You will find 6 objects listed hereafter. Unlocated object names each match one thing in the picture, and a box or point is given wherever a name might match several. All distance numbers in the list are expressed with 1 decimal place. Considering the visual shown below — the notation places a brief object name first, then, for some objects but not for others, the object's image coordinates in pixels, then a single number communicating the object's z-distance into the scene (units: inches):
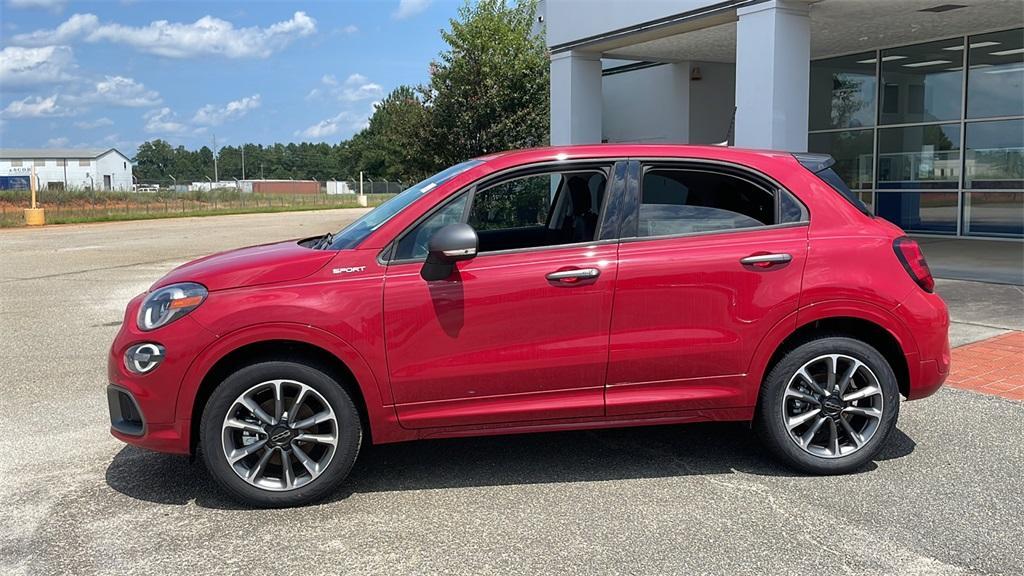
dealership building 431.8
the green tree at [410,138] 762.8
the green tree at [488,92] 730.8
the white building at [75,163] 4200.3
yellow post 1277.1
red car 156.3
